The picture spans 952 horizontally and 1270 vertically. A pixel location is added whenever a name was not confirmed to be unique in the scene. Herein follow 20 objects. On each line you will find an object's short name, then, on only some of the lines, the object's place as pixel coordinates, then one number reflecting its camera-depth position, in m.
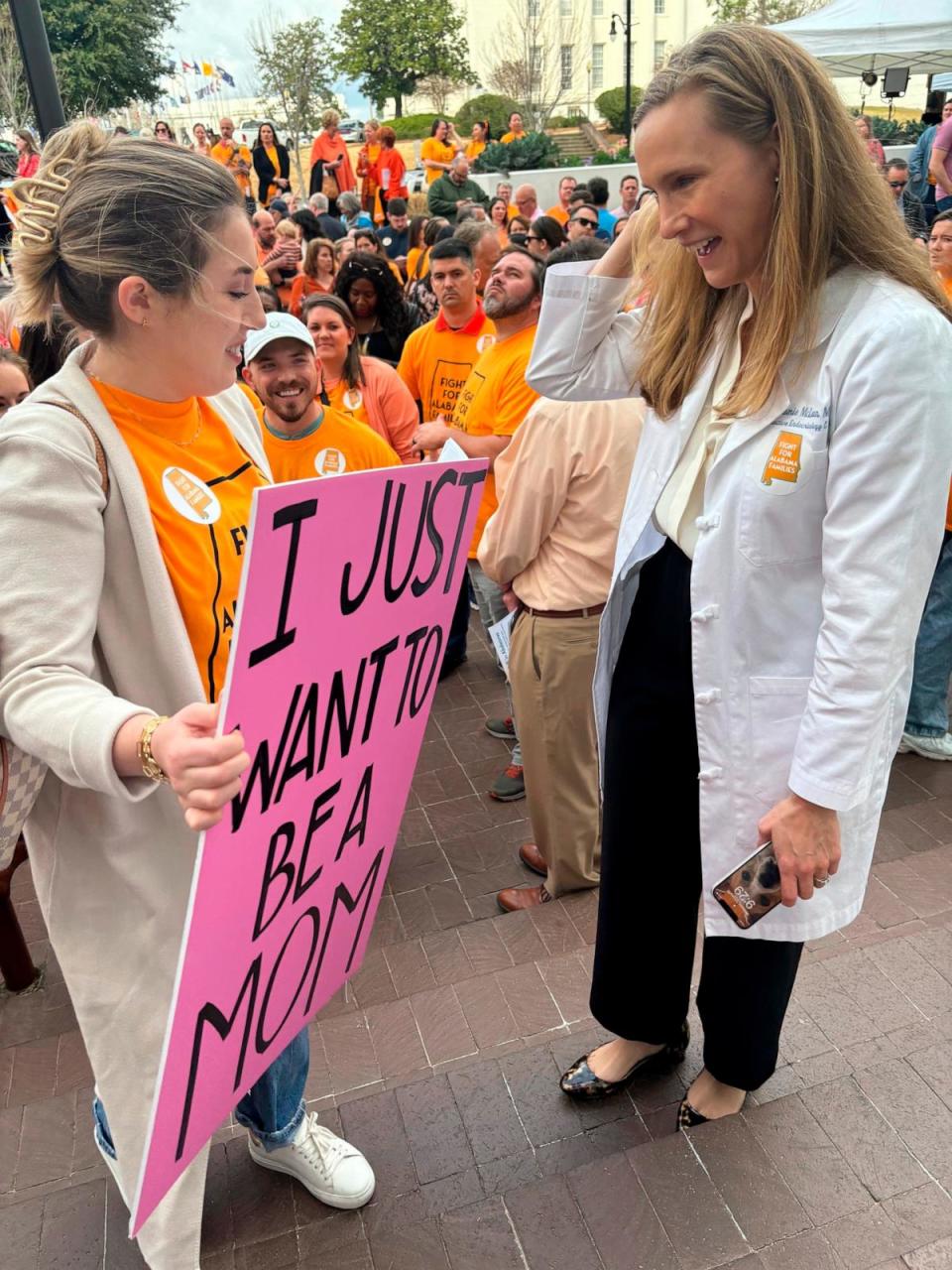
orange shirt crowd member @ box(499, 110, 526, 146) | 19.14
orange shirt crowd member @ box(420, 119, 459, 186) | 14.16
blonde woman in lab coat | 1.49
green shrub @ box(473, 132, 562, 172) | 21.77
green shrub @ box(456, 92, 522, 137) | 39.12
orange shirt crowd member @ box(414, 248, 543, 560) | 4.13
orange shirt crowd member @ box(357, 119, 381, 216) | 14.02
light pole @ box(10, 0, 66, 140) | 5.00
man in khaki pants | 3.05
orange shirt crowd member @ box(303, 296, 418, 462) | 4.66
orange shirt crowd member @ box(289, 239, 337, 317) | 7.54
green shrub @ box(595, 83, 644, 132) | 37.31
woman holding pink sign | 1.39
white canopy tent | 10.73
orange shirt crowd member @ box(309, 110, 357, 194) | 13.66
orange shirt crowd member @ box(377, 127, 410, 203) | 13.77
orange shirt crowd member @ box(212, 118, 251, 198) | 14.68
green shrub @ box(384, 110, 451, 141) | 43.53
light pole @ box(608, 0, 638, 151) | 24.89
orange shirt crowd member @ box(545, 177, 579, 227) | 11.41
